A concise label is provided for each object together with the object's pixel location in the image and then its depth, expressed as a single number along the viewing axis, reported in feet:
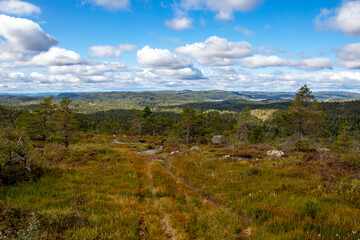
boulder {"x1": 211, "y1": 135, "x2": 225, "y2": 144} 203.08
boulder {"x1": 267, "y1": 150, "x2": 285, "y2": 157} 75.16
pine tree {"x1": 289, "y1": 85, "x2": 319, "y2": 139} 101.96
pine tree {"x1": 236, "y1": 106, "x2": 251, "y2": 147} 129.39
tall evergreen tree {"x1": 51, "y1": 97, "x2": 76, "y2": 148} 89.66
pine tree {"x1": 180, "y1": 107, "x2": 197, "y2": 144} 159.94
